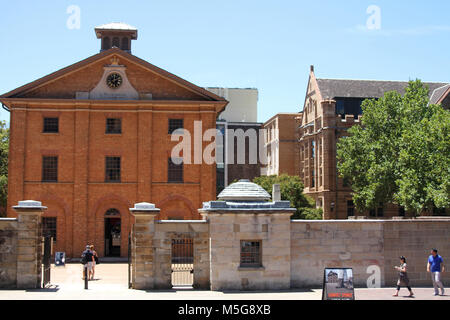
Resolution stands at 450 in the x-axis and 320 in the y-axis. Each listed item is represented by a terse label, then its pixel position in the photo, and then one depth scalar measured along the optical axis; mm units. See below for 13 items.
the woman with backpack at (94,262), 25333
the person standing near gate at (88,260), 22369
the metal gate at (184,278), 22247
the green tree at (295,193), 51906
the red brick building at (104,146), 36875
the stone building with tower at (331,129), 63000
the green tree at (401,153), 41281
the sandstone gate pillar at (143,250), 21438
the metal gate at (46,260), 22062
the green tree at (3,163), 50719
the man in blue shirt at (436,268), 20312
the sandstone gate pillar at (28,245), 21250
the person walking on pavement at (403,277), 19991
